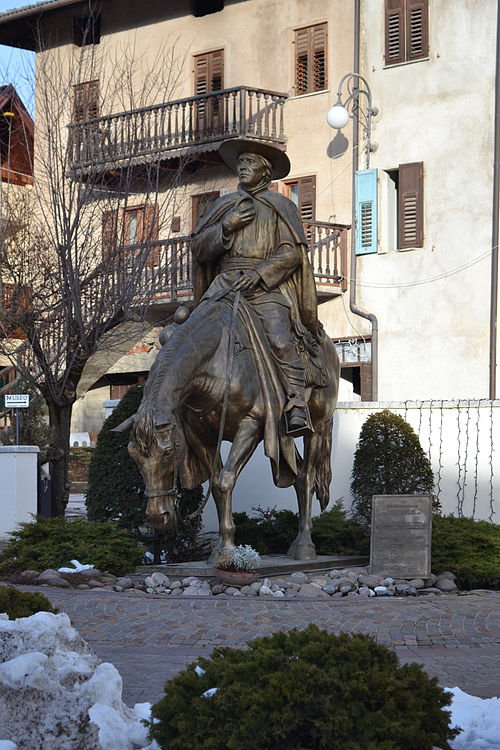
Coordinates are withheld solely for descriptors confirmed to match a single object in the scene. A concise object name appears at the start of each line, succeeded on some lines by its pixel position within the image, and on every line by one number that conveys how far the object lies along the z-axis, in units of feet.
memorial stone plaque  38.42
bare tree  58.23
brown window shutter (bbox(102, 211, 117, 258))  63.41
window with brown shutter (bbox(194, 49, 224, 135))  97.40
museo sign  63.82
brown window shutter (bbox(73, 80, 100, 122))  65.10
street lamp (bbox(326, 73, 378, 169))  89.81
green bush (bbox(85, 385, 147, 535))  43.04
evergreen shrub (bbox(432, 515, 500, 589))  38.96
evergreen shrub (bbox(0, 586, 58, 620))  21.62
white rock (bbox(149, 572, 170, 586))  36.19
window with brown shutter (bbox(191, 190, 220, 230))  95.76
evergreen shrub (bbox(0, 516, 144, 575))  37.78
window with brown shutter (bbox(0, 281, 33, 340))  60.44
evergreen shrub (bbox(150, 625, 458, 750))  15.58
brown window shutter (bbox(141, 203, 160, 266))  64.95
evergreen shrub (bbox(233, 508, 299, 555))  44.04
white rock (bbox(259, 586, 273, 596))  34.37
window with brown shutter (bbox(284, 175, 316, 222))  95.71
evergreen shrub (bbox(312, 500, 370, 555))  44.83
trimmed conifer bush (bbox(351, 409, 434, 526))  47.47
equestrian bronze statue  34.86
